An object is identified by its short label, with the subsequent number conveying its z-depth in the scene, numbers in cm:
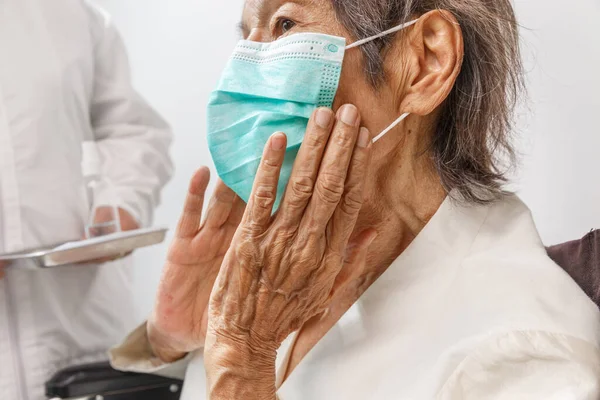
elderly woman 89
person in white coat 162
